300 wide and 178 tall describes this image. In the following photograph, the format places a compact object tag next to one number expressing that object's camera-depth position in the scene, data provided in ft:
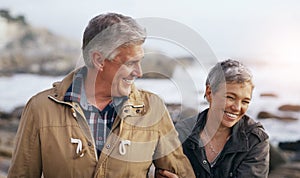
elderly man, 4.86
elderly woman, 5.62
